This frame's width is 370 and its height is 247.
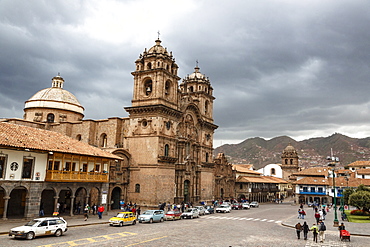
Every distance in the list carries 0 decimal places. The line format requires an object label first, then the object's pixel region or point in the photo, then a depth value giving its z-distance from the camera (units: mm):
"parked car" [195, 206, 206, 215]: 41562
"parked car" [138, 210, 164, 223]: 31906
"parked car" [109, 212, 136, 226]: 28688
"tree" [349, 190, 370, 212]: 37500
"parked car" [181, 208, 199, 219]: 37656
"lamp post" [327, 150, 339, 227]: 32078
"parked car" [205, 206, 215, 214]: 44675
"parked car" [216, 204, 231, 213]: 47469
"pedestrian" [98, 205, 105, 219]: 33000
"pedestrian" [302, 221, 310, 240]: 23758
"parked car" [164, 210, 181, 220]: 34906
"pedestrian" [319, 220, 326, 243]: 22438
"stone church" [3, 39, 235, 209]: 46062
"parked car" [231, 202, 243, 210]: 55578
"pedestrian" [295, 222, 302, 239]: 23942
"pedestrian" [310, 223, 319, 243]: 22859
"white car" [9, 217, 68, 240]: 20825
